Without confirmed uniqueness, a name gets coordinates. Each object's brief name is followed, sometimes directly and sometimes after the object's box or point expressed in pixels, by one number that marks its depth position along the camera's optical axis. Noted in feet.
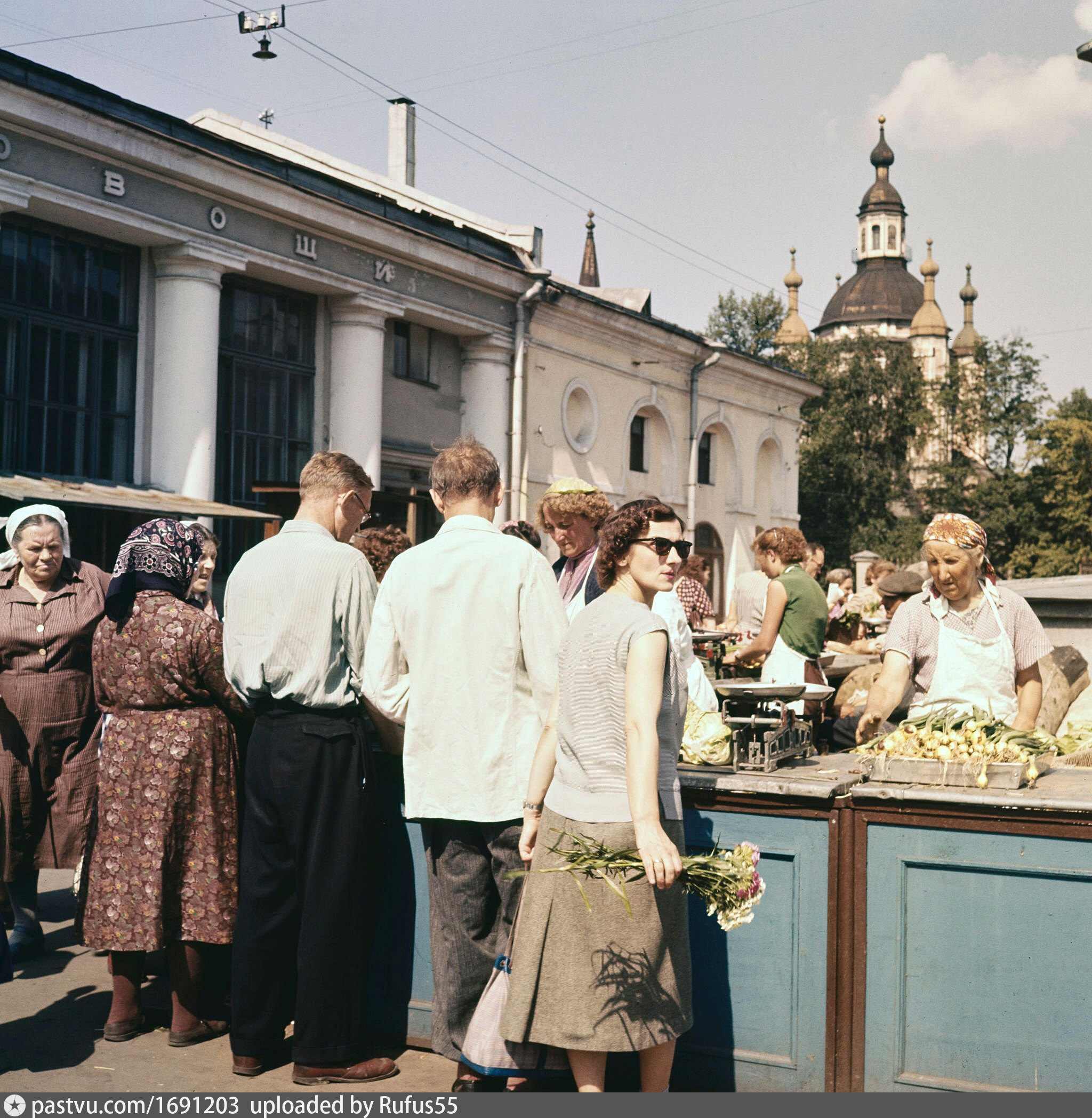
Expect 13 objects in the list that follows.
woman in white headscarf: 17.84
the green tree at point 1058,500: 168.25
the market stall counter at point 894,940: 11.83
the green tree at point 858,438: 165.48
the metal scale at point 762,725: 13.53
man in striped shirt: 13.57
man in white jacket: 12.90
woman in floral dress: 14.28
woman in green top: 23.26
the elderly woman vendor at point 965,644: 15.25
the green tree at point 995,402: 176.14
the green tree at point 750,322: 177.47
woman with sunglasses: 10.81
